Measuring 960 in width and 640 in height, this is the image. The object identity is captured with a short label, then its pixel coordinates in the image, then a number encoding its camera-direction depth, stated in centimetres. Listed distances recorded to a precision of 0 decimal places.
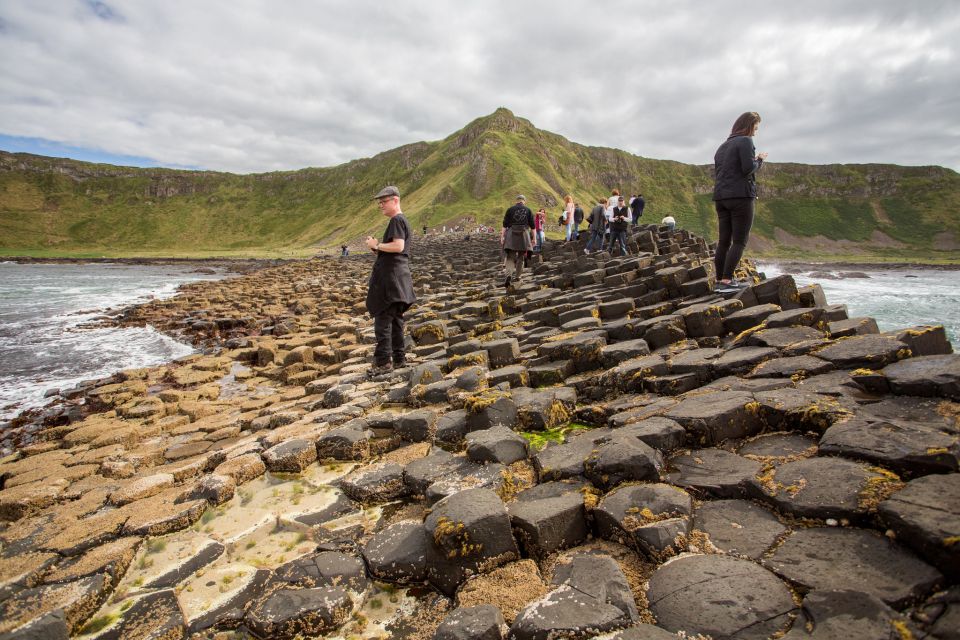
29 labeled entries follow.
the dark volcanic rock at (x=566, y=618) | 205
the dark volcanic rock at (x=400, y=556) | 290
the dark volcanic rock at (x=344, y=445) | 474
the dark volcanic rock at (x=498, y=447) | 386
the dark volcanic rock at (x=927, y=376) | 316
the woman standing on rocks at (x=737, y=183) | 693
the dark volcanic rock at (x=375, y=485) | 390
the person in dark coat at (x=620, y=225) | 1586
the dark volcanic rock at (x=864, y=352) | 372
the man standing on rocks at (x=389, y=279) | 719
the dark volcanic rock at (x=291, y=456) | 461
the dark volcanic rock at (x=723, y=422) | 343
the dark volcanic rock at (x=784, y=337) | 467
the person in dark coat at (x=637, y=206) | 2314
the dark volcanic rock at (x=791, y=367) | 396
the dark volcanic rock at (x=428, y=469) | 383
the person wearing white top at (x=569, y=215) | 2224
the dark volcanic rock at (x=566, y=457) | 345
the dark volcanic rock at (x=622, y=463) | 308
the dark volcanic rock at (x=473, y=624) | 217
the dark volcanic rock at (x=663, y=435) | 340
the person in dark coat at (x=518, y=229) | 1330
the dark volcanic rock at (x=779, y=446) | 307
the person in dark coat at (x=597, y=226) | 1875
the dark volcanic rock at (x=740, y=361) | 448
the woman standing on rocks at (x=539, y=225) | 2344
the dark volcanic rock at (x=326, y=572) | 285
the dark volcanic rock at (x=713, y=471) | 284
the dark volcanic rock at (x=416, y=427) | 497
